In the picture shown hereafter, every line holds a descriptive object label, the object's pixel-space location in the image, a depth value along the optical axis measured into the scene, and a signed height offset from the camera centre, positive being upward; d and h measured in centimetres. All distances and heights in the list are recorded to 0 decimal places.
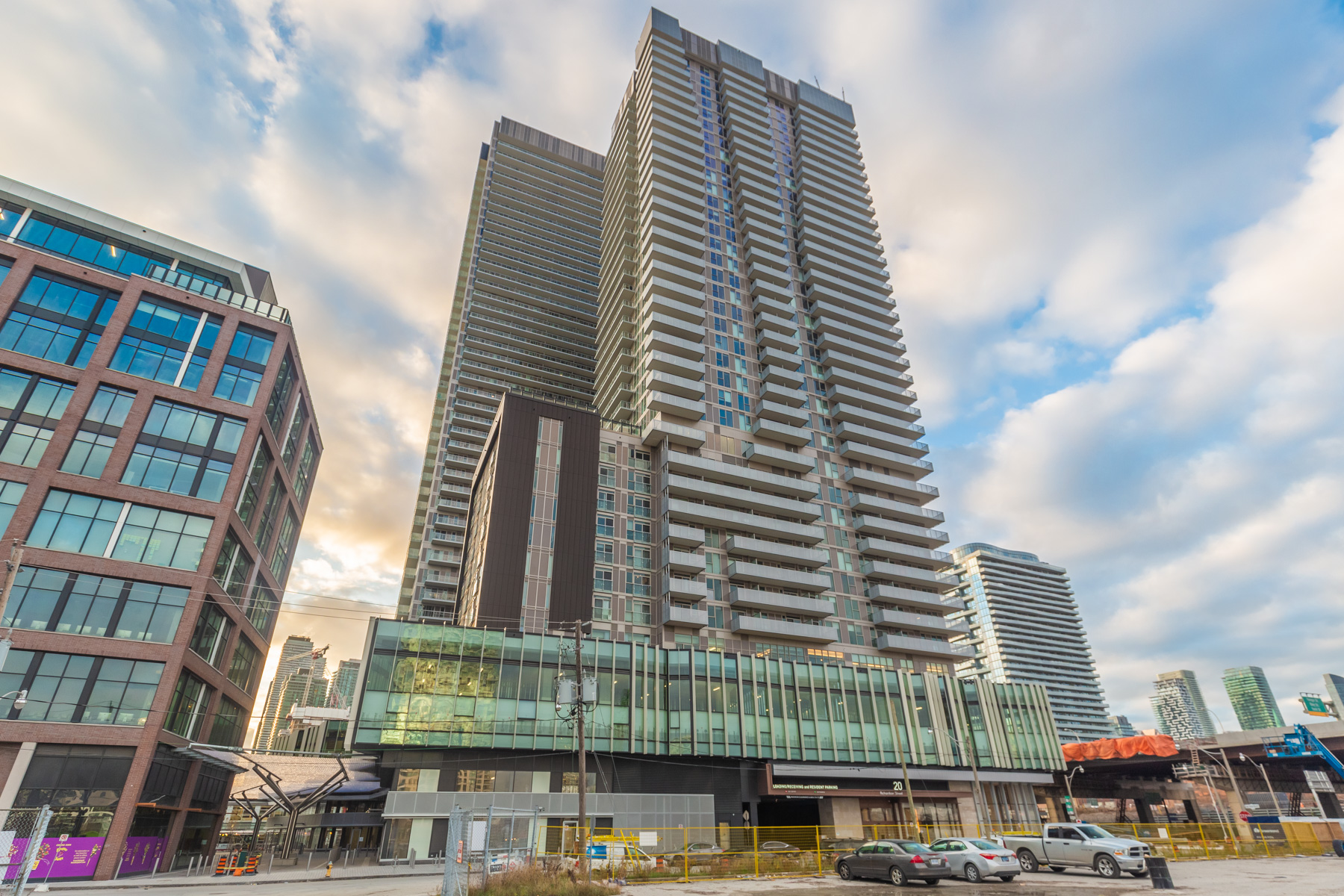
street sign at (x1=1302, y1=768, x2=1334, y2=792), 6786 +215
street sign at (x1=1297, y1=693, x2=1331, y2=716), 5512 +720
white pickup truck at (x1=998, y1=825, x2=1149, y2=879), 2539 -161
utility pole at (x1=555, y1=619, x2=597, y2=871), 3034 +493
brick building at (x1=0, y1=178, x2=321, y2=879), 3638 +1708
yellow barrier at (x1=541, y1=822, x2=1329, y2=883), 3030 -203
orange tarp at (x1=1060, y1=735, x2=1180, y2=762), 6756 +531
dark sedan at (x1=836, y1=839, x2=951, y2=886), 2428 -183
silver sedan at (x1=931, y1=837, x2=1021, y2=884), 2484 -180
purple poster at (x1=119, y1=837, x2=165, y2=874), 3688 -202
